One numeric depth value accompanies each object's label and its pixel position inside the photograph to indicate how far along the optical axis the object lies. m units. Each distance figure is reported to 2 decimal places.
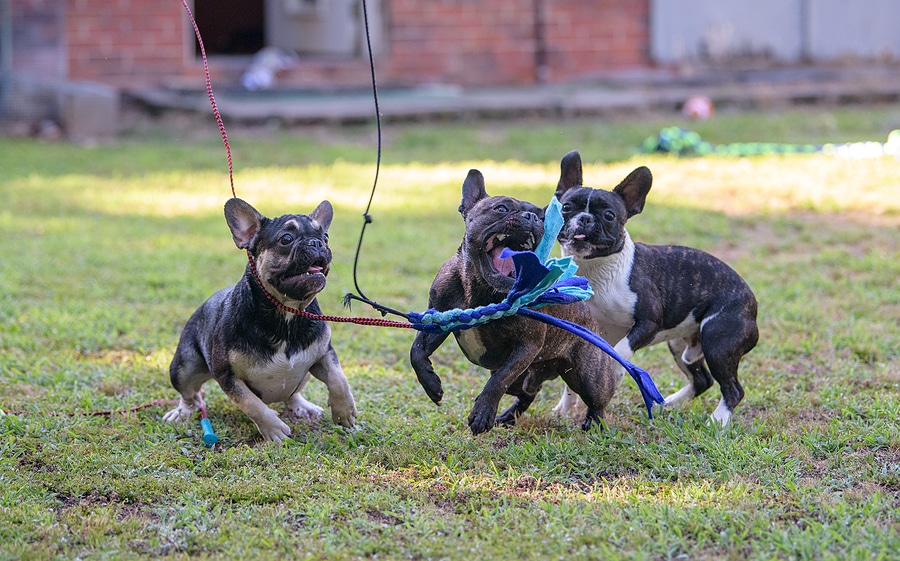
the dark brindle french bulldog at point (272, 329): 4.98
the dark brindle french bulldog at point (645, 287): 5.48
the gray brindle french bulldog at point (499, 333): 4.79
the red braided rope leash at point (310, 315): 5.12
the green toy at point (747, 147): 12.87
